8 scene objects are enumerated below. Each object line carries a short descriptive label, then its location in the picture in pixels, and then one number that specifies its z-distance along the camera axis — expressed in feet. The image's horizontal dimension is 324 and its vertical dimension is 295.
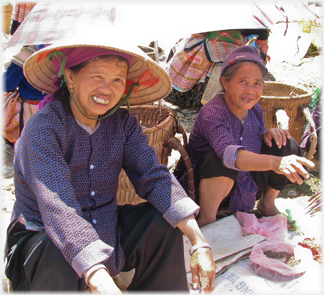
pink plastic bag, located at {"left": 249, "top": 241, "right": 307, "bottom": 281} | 6.34
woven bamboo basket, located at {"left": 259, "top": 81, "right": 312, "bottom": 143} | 10.85
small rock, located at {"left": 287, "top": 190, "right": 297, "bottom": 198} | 9.74
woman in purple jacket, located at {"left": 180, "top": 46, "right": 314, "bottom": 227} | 7.22
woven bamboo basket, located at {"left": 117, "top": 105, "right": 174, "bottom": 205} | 7.71
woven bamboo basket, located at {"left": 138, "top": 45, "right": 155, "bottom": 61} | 12.03
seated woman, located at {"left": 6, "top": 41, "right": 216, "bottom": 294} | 4.31
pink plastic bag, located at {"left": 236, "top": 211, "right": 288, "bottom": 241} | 7.59
